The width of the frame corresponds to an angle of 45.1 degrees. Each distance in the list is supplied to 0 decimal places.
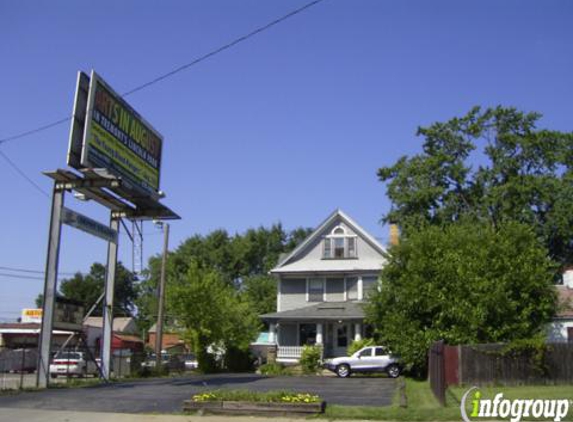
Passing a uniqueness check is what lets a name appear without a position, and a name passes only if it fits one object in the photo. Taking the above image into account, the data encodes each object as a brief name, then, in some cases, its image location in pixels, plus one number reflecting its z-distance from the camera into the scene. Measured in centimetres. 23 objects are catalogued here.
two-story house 4138
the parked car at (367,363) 3116
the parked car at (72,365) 3510
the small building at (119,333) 5422
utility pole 3488
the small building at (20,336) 5606
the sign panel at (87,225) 2407
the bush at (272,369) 3612
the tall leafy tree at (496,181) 4362
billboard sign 2291
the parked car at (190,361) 3952
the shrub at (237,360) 3797
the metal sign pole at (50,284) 2305
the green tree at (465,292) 2633
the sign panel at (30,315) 6425
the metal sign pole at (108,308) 2756
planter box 1508
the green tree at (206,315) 3572
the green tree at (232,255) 8144
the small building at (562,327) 3735
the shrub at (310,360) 3681
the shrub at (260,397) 1557
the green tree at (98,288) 10712
